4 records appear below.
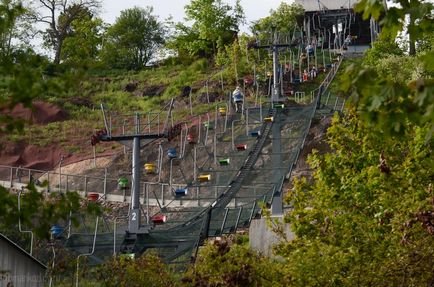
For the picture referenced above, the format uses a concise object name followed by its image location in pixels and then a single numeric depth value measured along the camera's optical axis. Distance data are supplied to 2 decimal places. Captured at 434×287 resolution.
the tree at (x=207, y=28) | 76.19
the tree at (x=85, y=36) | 79.06
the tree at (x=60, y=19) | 79.50
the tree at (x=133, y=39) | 80.75
